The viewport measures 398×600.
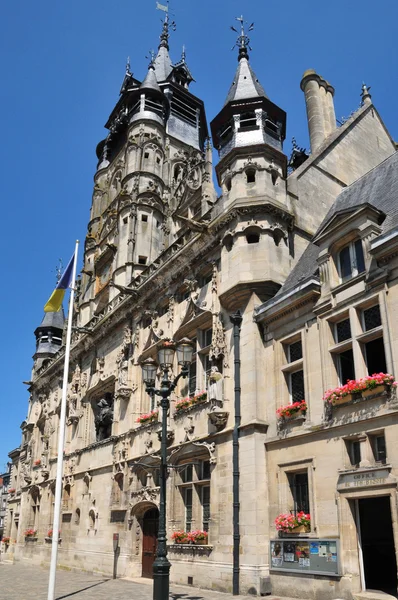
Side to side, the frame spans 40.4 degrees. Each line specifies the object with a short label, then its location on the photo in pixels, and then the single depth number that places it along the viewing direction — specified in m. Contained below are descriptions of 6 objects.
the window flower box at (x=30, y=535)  37.04
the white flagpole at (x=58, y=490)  14.33
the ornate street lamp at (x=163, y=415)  11.69
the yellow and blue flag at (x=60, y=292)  19.22
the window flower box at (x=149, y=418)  23.09
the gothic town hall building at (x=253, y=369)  14.54
